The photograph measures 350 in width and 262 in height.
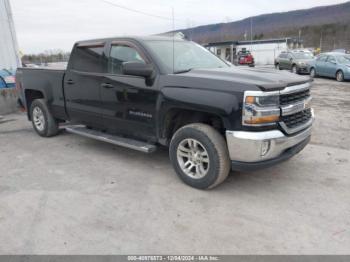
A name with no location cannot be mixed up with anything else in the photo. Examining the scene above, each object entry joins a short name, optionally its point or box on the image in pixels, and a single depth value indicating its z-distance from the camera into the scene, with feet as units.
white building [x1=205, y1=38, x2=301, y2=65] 133.49
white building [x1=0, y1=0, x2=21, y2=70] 33.42
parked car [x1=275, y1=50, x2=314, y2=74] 67.56
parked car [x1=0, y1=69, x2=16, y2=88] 31.65
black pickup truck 11.43
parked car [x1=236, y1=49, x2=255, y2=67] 113.91
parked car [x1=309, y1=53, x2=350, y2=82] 52.95
